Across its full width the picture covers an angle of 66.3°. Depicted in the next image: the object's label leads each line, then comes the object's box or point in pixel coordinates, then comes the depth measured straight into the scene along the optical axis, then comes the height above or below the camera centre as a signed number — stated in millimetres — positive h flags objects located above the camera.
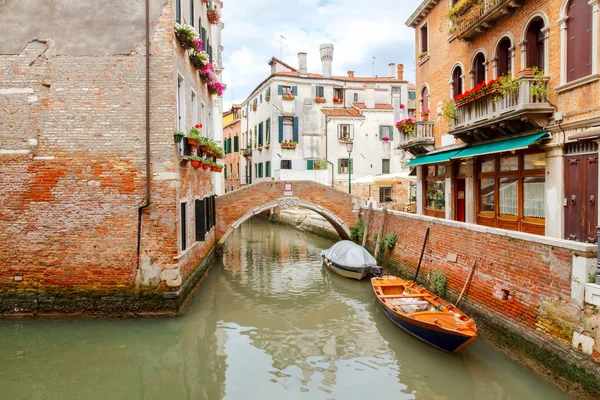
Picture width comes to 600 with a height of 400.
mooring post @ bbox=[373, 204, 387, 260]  14133 -1315
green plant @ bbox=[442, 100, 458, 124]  11338 +1994
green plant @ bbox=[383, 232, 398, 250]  13133 -1412
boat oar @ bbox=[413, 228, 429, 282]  10648 -1349
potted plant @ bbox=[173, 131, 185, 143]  8591 +1100
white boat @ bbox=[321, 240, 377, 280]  12805 -1958
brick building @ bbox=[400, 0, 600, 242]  7859 +1554
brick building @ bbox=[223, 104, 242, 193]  35044 +3809
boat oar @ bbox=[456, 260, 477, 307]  8375 -1608
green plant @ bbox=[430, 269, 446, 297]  9484 -1904
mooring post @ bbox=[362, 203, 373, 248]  15594 -1208
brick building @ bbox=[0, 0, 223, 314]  8516 +806
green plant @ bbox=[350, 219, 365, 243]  16188 -1370
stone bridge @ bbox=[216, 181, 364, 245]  15586 -228
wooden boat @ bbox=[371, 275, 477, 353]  6895 -2091
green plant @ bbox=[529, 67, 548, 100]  8578 +1941
